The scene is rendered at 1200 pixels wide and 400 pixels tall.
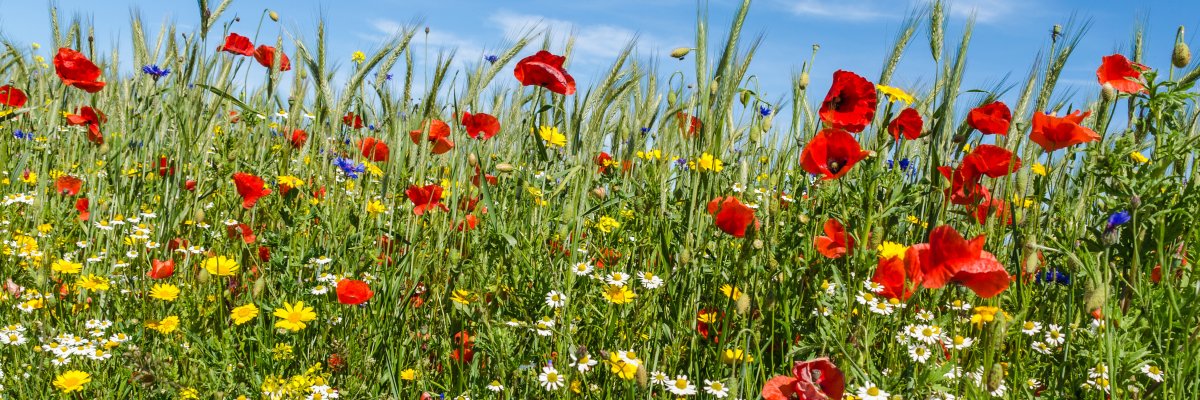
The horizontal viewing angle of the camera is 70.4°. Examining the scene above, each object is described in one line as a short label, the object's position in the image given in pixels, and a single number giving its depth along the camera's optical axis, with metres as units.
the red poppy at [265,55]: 3.14
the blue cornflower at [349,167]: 3.11
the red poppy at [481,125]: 2.81
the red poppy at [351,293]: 2.03
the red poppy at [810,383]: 1.54
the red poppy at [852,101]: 2.12
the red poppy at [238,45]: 3.12
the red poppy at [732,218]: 1.99
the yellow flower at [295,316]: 2.01
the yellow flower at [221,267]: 2.37
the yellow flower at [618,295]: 2.11
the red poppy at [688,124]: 2.46
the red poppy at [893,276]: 1.90
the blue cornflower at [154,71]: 3.42
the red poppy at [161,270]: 2.33
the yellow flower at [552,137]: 3.04
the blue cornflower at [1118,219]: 1.76
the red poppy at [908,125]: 2.21
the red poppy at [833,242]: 1.97
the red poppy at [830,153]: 1.96
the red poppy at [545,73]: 2.36
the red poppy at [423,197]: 2.52
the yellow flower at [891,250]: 2.22
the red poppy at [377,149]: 3.05
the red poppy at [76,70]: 3.20
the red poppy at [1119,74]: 1.99
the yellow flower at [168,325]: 2.10
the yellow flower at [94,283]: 2.32
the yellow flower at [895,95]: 2.20
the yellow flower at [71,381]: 1.94
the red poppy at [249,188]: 2.54
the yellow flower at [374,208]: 2.83
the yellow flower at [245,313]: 2.14
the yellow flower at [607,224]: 2.75
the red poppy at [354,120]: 3.15
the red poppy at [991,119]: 2.31
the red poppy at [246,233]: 2.55
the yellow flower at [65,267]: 2.50
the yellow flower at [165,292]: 2.23
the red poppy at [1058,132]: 1.93
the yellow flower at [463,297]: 2.19
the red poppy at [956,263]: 1.58
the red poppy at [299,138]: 3.56
